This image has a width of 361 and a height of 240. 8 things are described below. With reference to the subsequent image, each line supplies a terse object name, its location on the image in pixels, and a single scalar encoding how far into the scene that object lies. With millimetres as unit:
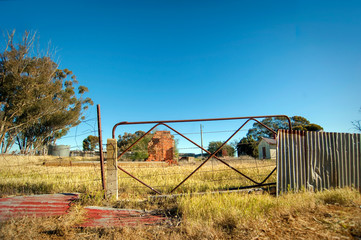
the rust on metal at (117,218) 2936
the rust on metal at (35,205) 3129
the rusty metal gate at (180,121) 4387
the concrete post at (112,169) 3986
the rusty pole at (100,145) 3982
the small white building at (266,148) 32256
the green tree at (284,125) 35766
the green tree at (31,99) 18922
